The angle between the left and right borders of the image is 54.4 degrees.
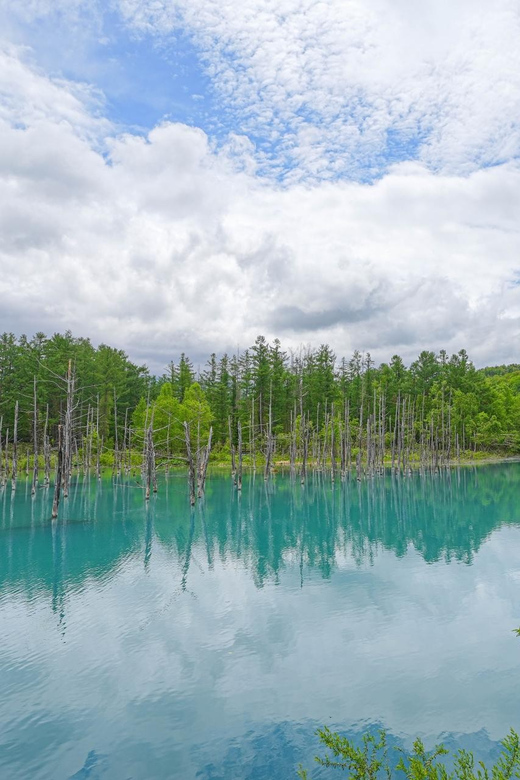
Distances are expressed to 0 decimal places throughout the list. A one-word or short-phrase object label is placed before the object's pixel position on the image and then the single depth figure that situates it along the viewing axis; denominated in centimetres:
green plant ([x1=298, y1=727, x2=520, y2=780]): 484
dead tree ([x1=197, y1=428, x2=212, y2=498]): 3670
